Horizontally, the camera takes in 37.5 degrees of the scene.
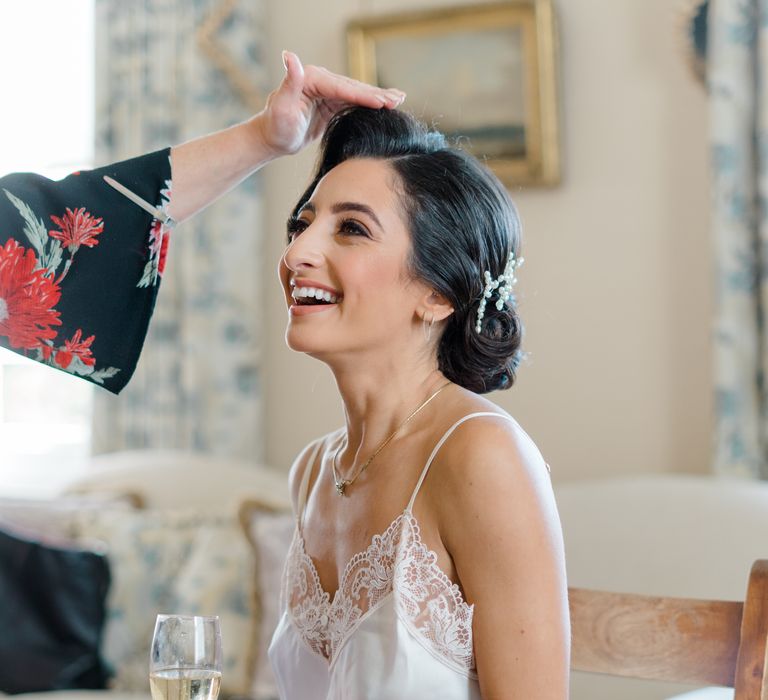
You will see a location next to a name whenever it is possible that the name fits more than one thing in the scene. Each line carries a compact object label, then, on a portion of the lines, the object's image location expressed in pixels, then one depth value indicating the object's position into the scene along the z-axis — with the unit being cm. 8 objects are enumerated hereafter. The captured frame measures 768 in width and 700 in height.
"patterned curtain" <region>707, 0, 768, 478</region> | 291
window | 416
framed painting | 328
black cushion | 292
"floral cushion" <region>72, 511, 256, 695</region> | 301
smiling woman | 138
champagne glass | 117
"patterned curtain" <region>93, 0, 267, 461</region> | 375
